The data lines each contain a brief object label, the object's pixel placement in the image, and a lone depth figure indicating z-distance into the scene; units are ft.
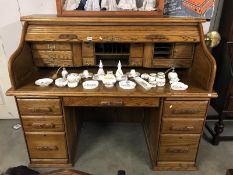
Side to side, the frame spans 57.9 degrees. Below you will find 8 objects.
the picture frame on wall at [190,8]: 6.53
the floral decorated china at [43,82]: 5.59
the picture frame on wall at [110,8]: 6.01
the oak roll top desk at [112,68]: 5.40
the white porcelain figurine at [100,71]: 6.05
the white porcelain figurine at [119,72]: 5.89
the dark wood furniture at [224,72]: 6.55
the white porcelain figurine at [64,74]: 5.95
